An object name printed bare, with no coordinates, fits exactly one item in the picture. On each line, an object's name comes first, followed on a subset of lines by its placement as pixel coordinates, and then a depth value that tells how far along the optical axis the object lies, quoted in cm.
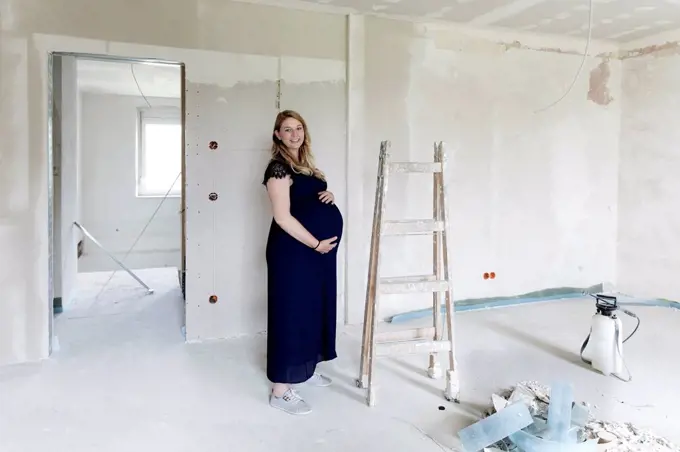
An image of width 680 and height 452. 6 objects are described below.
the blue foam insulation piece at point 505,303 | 413
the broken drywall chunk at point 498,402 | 240
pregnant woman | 245
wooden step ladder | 255
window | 799
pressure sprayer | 294
